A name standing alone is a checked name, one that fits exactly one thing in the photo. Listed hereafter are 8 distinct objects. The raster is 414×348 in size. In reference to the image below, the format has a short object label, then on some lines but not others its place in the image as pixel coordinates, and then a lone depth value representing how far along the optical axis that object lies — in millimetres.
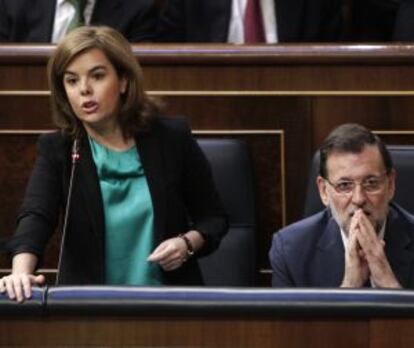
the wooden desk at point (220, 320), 8712
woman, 9444
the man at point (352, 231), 9343
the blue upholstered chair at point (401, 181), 9776
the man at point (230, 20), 10733
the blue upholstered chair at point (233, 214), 9954
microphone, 9337
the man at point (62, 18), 10740
